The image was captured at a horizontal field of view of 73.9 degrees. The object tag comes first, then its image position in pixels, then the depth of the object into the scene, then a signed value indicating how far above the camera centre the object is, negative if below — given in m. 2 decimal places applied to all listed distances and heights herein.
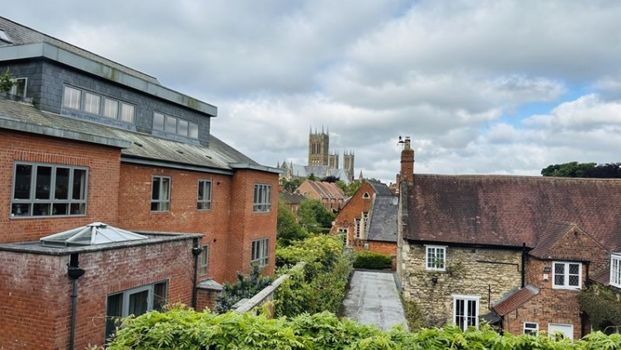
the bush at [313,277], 15.71 -3.75
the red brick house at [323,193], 99.50 +0.67
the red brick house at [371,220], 38.12 -2.31
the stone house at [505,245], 19.30 -2.16
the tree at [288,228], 43.66 -3.61
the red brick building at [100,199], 7.73 -0.36
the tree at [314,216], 62.69 -3.42
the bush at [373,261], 35.69 -5.50
